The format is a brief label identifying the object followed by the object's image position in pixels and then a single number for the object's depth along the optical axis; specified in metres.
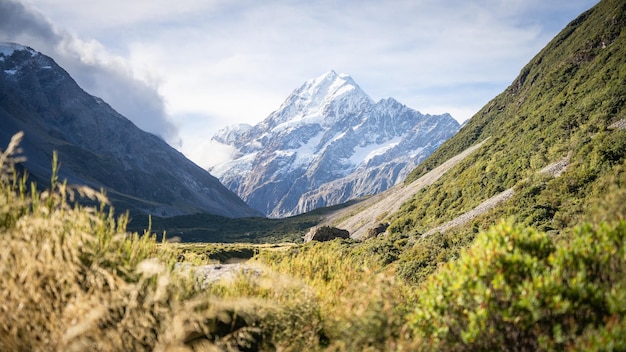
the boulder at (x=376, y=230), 68.03
